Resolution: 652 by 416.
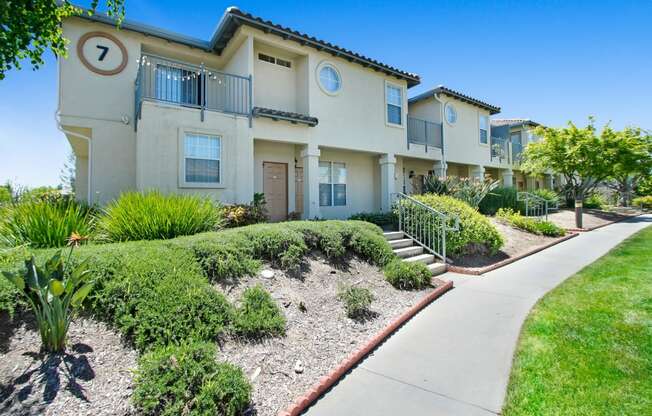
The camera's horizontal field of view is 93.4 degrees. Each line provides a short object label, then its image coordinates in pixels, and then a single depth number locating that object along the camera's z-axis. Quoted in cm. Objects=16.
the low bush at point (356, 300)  478
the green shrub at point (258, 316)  383
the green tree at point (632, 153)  1558
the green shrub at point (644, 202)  2566
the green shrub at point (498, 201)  1614
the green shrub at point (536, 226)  1221
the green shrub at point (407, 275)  615
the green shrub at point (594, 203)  2298
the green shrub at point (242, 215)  771
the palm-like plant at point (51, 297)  300
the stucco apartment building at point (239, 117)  853
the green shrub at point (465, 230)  845
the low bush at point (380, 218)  1118
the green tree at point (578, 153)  1531
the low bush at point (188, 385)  257
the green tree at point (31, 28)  358
